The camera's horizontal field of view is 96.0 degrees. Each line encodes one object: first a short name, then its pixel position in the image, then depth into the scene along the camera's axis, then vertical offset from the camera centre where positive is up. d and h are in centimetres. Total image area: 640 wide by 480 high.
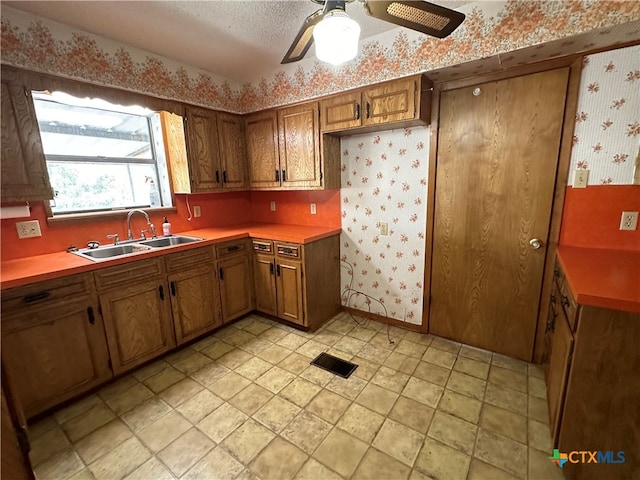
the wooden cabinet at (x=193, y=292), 235 -88
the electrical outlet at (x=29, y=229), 202 -25
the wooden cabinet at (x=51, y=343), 163 -91
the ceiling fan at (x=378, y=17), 118 +70
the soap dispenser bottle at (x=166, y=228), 276 -37
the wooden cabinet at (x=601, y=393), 118 -92
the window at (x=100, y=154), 225 +32
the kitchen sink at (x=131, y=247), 227 -47
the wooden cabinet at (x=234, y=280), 271 -89
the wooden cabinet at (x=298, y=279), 262 -89
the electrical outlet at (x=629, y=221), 174 -27
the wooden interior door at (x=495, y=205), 195 -19
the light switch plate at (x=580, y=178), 185 -1
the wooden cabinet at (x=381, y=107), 208 +59
